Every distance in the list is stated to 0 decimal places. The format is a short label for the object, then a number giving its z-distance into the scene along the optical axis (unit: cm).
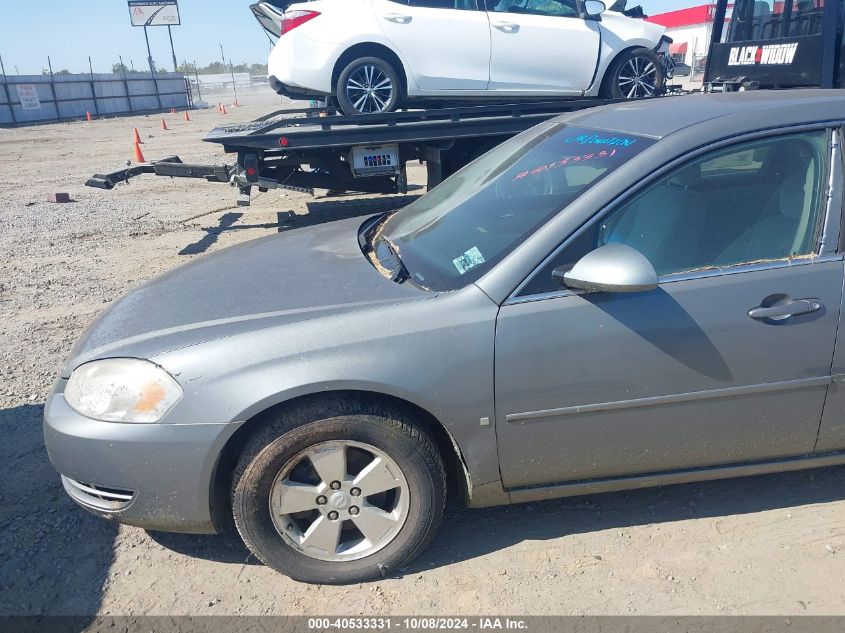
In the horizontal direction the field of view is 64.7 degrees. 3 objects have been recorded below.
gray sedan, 229
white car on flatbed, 712
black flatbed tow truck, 660
